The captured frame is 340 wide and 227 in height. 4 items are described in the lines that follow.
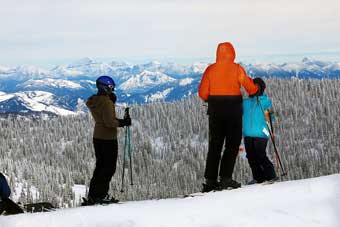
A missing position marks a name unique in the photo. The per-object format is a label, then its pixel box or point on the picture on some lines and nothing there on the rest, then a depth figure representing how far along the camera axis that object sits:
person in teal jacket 9.16
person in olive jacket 8.51
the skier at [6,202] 7.88
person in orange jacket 8.28
